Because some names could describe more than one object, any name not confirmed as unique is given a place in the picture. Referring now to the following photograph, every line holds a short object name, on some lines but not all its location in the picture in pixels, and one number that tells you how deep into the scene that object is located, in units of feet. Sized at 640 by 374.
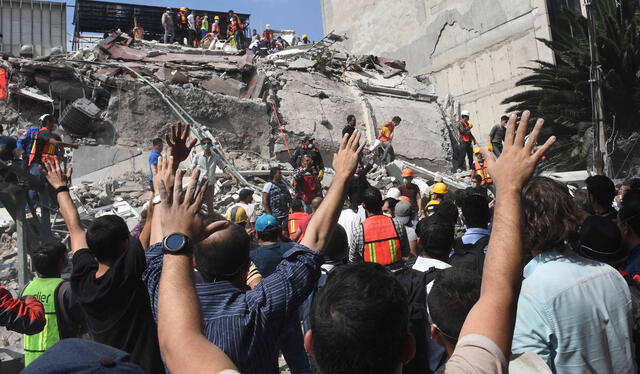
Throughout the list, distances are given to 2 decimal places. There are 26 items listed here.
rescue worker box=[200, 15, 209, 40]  69.70
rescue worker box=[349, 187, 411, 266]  12.85
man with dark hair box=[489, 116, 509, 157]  37.55
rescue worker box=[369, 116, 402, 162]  41.96
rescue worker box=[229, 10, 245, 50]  66.97
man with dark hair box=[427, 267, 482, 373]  5.96
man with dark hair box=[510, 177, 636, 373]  6.11
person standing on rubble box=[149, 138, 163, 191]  27.89
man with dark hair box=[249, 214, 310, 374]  10.59
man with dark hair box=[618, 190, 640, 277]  9.36
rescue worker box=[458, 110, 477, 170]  45.16
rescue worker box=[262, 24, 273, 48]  73.29
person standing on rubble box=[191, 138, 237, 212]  30.04
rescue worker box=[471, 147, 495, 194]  33.22
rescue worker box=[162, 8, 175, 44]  61.00
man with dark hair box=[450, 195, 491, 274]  10.43
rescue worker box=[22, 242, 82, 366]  9.81
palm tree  48.01
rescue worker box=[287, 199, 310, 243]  17.68
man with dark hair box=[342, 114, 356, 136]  34.42
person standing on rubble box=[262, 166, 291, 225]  25.08
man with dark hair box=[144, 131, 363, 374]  6.06
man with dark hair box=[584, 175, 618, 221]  12.83
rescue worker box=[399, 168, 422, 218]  28.58
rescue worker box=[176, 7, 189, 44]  67.31
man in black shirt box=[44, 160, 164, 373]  7.86
